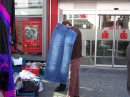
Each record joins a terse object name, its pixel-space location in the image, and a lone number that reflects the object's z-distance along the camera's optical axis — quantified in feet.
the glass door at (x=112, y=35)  26.89
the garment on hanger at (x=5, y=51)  9.62
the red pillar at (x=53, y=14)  26.84
